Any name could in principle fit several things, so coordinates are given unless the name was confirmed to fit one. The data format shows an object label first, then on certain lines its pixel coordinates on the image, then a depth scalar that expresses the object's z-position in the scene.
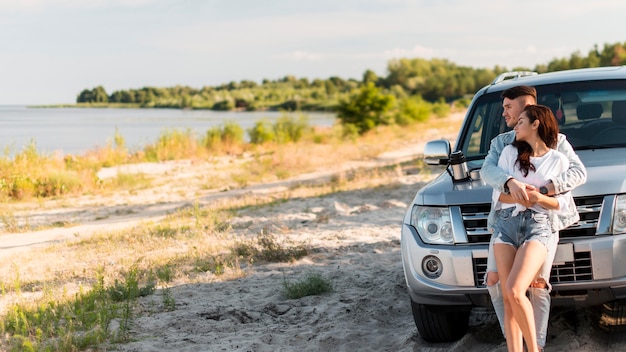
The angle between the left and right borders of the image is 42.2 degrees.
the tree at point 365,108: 40.56
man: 4.55
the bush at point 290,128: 35.81
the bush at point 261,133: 35.59
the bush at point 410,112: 46.50
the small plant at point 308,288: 7.56
